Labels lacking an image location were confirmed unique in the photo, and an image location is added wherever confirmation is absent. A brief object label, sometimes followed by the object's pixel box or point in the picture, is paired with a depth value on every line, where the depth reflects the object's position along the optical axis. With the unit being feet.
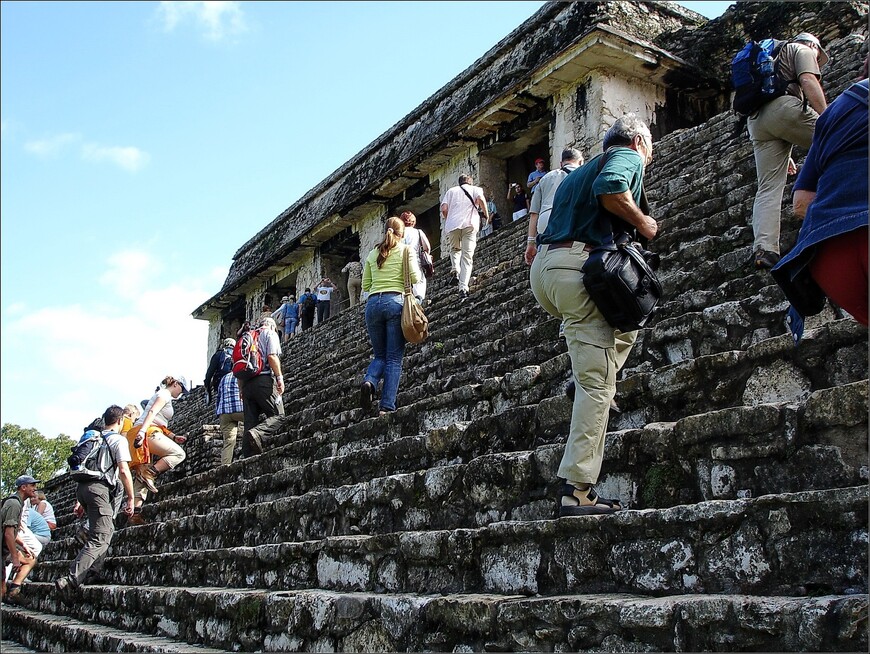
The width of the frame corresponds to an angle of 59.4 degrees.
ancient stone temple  7.30
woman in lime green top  19.07
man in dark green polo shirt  9.34
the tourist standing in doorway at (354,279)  53.06
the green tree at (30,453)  112.06
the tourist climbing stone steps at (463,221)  29.43
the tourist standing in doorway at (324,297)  55.06
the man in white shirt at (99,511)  21.17
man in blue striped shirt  25.63
